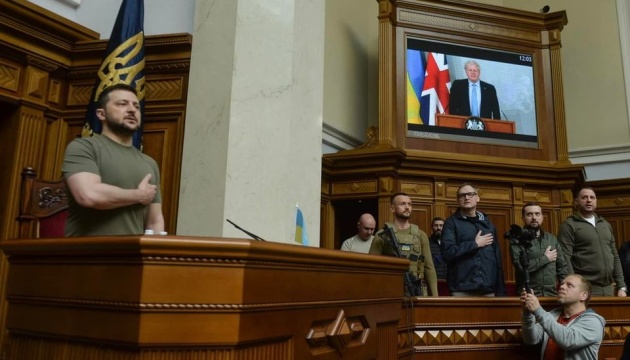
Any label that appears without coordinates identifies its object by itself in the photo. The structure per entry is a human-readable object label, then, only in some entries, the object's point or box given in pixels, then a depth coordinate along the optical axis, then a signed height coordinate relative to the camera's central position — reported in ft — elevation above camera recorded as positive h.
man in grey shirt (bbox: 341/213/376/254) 15.80 +1.38
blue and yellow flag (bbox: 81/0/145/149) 11.29 +4.42
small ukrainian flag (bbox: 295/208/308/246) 10.91 +1.06
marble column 10.05 +2.99
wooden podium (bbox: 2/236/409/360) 3.82 -0.14
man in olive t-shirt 5.69 +1.09
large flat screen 24.39 +8.67
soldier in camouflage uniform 12.38 +0.95
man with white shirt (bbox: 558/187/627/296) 14.40 +1.14
